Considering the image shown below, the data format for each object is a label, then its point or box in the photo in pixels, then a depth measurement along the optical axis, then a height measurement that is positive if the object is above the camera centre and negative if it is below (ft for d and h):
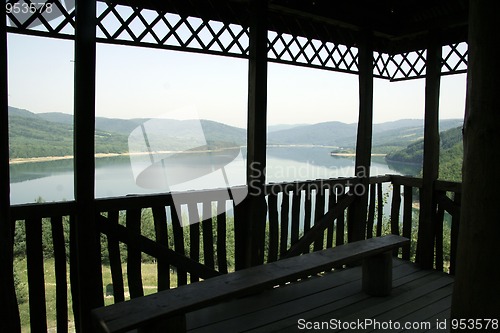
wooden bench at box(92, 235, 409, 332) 5.44 -2.60
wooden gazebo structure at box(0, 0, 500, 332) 3.99 +0.06
